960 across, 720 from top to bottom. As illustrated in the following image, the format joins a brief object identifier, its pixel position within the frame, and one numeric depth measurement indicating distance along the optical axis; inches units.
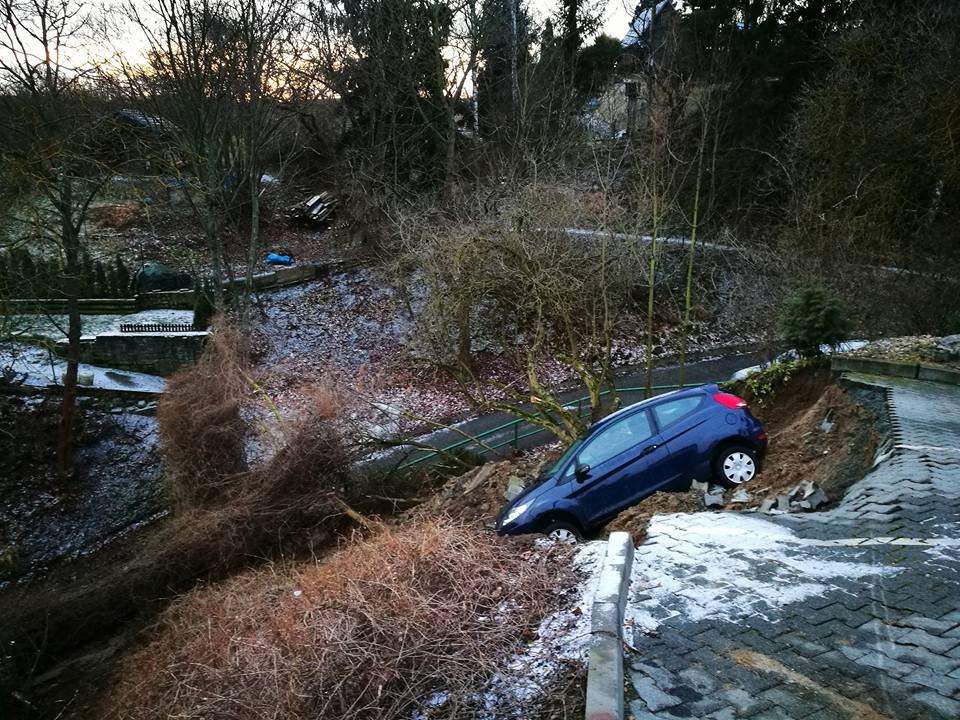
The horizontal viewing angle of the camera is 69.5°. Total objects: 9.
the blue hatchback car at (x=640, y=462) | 331.3
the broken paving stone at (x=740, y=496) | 313.9
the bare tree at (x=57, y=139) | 499.2
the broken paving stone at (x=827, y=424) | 365.7
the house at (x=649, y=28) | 965.2
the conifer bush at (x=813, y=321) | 460.8
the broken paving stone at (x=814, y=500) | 288.0
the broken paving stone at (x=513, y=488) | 418.9
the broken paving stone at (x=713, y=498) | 316.9
